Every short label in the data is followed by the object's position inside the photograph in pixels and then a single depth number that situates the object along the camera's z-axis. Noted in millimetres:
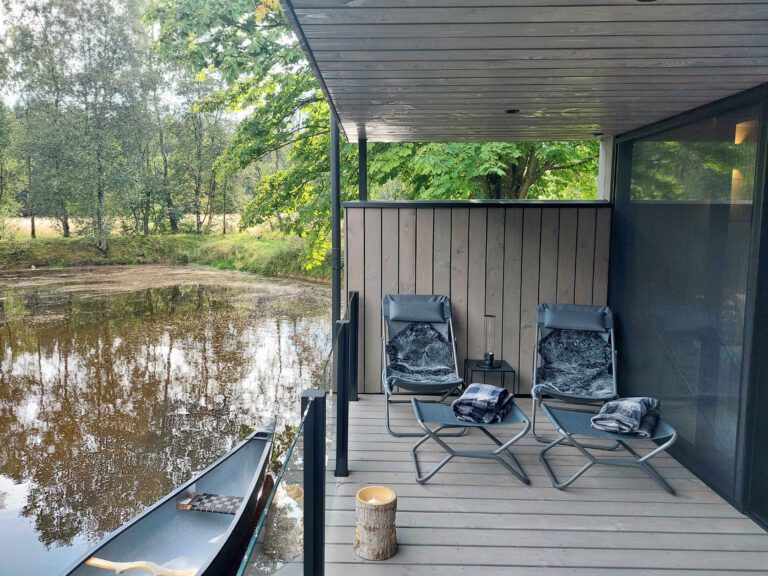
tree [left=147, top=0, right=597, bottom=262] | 7602
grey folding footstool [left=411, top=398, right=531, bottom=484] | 2934
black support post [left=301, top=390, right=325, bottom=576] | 1718
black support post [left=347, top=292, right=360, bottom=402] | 4164
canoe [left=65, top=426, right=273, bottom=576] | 3061
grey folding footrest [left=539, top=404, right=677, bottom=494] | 2822
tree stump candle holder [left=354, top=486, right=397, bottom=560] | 2203
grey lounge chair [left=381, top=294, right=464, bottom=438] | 4191
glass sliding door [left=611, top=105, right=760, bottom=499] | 2750
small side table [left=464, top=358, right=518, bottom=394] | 4125
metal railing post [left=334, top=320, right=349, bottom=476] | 2908
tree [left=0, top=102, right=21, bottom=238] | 16922
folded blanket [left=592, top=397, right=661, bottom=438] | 2816
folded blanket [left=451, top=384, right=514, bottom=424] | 3006
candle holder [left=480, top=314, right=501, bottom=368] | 4465
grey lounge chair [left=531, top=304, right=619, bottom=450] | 3877
